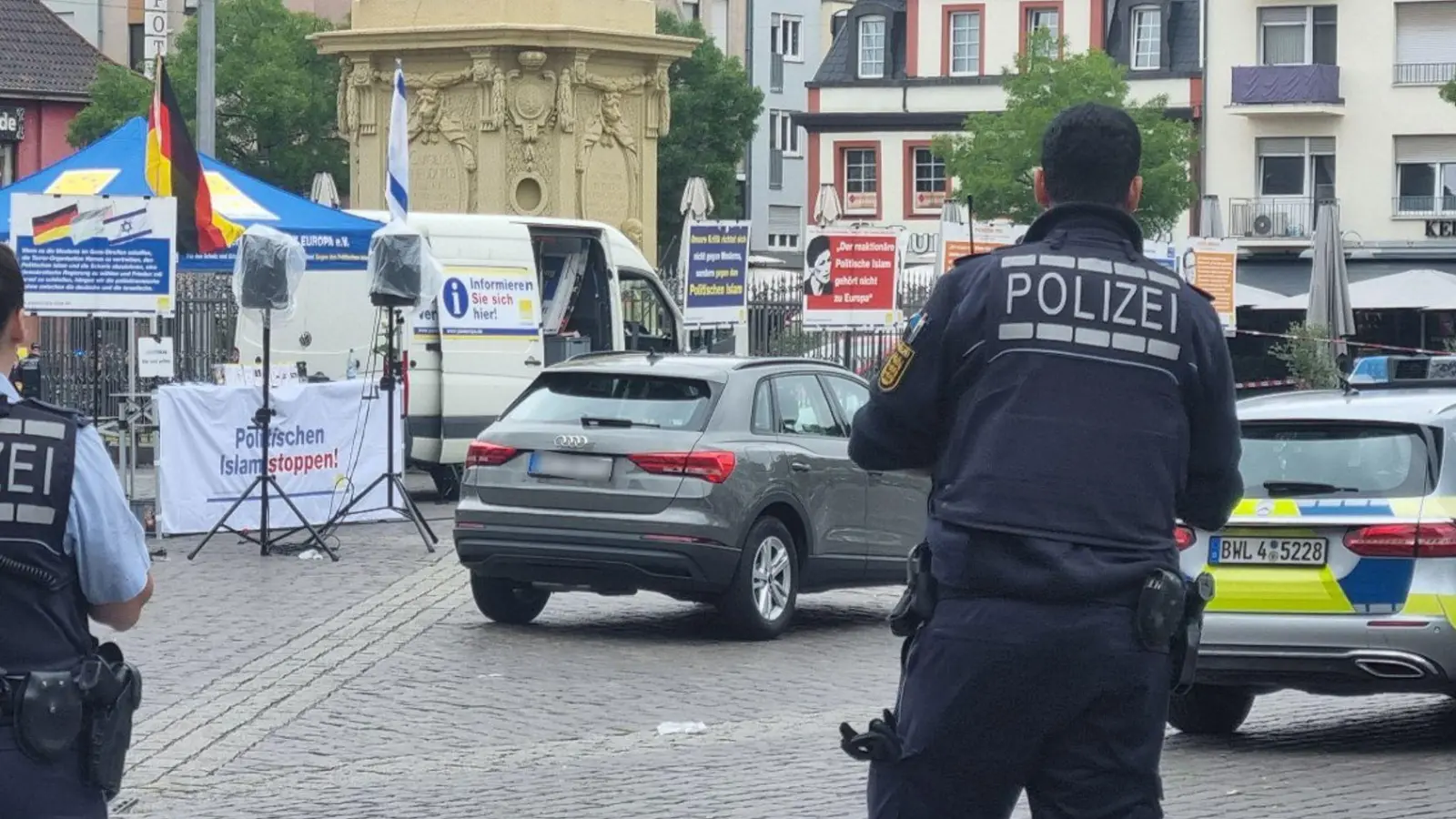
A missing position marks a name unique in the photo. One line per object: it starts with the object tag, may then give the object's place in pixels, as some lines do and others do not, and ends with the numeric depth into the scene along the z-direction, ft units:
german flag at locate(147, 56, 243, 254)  67.97
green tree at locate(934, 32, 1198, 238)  182.91
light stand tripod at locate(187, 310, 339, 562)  57.82
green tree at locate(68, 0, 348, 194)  193.06
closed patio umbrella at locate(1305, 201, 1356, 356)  103.96
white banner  61.05
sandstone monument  101.86
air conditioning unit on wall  195.83
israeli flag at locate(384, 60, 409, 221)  66.49
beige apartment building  192.34
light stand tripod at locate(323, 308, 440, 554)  60.54
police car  31.45
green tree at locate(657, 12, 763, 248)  218.59
